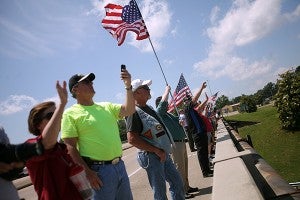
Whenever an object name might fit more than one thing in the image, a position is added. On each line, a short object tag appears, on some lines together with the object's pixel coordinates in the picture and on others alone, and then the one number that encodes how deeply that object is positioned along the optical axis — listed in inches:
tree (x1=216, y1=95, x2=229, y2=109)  4868.1
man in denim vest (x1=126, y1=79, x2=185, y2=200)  126.7
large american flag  209.7
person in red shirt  74.3
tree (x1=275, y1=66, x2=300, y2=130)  701.7
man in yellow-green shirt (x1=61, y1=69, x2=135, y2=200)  94.8
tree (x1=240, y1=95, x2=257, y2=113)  2287.2
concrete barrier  86.5
